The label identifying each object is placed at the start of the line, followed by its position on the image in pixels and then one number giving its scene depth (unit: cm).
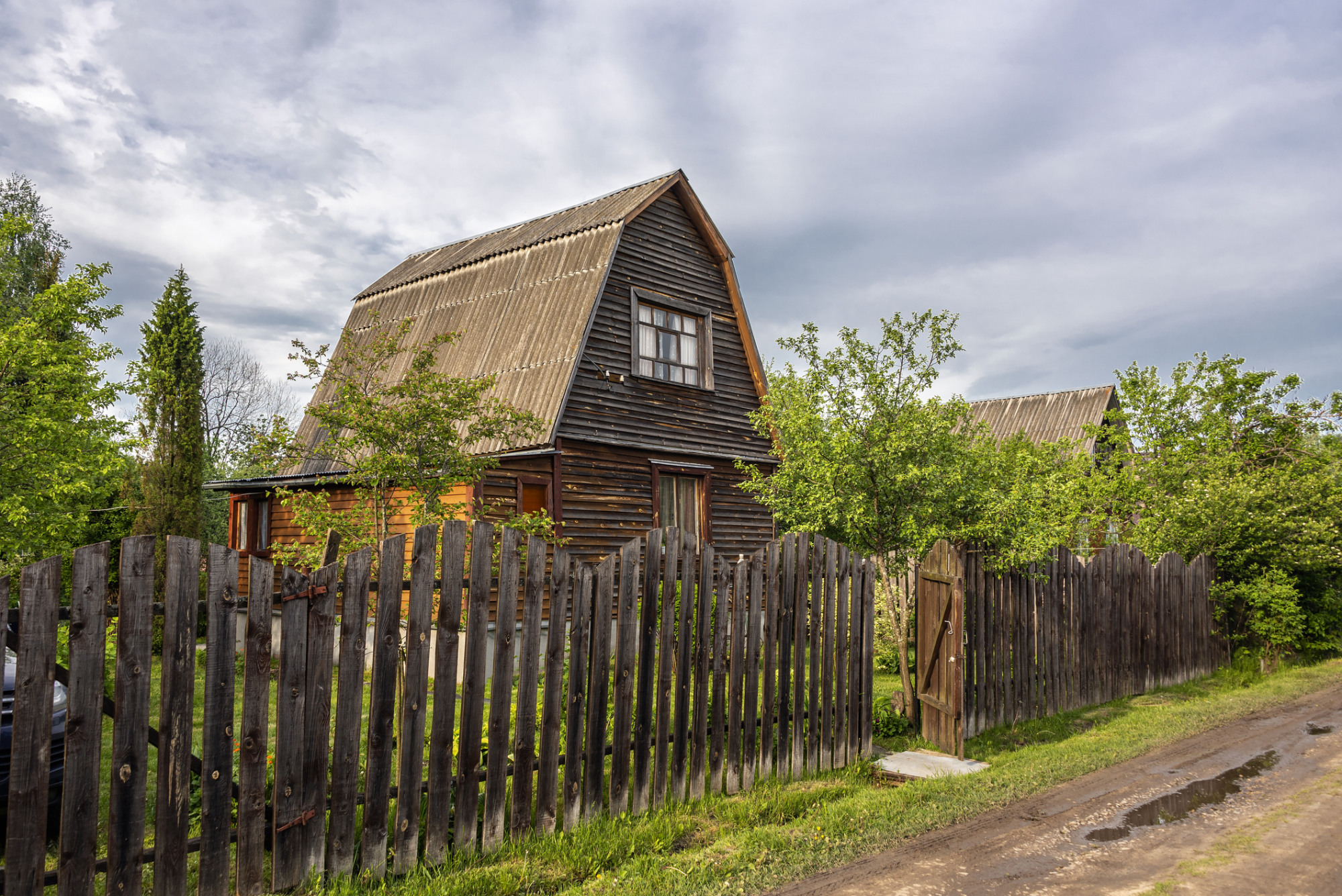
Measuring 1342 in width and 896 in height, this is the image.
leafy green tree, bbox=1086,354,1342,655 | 1330
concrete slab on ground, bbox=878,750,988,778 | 712
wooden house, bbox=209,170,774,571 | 1417
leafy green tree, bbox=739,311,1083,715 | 890
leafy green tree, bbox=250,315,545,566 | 648
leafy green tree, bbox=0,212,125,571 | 1353
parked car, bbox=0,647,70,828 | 456
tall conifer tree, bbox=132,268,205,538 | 1741
